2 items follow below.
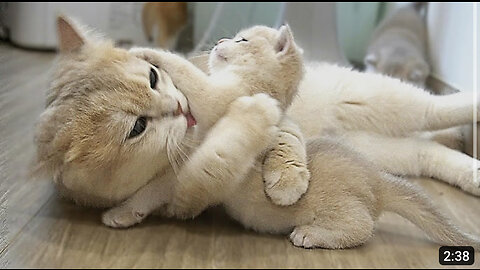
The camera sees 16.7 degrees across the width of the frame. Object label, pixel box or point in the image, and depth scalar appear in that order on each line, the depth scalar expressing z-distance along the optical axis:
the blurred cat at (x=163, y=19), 2.26
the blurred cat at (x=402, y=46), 1.81
